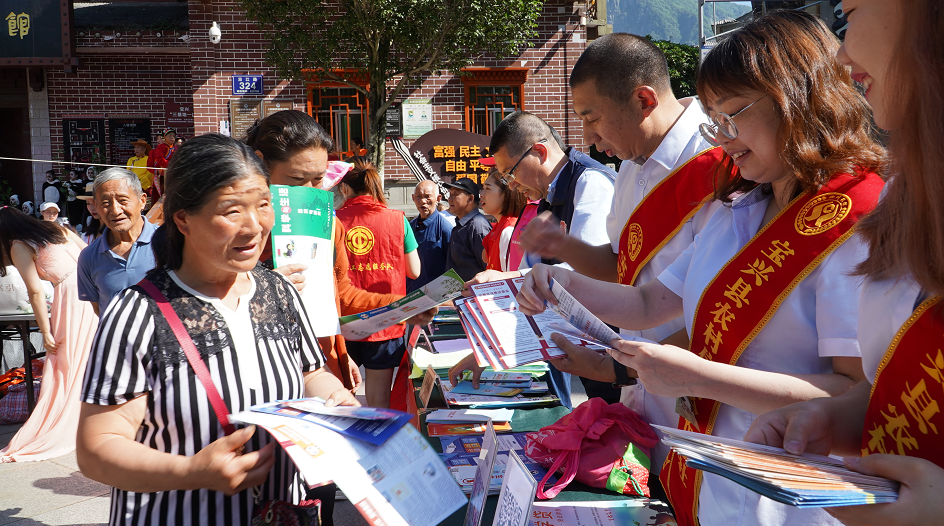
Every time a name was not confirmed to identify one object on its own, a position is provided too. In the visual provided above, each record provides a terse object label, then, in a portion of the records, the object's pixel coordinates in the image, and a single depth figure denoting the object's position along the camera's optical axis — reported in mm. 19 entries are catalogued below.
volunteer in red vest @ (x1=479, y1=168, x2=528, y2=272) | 4477
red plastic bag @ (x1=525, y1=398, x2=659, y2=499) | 1615
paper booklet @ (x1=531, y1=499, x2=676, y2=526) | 1455
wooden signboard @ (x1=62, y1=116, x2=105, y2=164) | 14461
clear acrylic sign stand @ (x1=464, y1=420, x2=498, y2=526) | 1274
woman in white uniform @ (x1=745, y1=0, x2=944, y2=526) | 714
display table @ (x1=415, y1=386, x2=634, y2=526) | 1571
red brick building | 12977
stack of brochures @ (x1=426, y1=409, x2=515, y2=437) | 2127
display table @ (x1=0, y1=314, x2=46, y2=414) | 4891
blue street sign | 12914
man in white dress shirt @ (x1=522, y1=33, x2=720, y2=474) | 1848
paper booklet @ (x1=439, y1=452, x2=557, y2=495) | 1689
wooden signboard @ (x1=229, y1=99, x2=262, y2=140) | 12992
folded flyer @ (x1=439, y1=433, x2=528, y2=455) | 1945
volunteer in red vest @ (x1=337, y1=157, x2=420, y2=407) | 4277
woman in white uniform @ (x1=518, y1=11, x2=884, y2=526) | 1149
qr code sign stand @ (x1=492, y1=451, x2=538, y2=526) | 1049
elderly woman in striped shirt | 1298
